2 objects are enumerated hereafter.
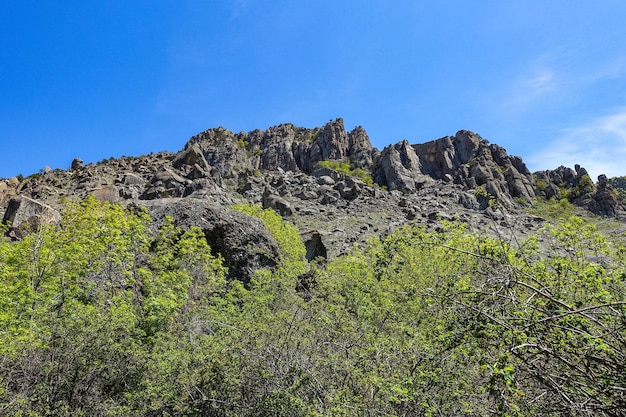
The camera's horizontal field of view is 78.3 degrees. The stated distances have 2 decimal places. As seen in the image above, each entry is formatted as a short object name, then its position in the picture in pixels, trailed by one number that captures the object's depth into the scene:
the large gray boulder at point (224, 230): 17.30
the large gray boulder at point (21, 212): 22.36
